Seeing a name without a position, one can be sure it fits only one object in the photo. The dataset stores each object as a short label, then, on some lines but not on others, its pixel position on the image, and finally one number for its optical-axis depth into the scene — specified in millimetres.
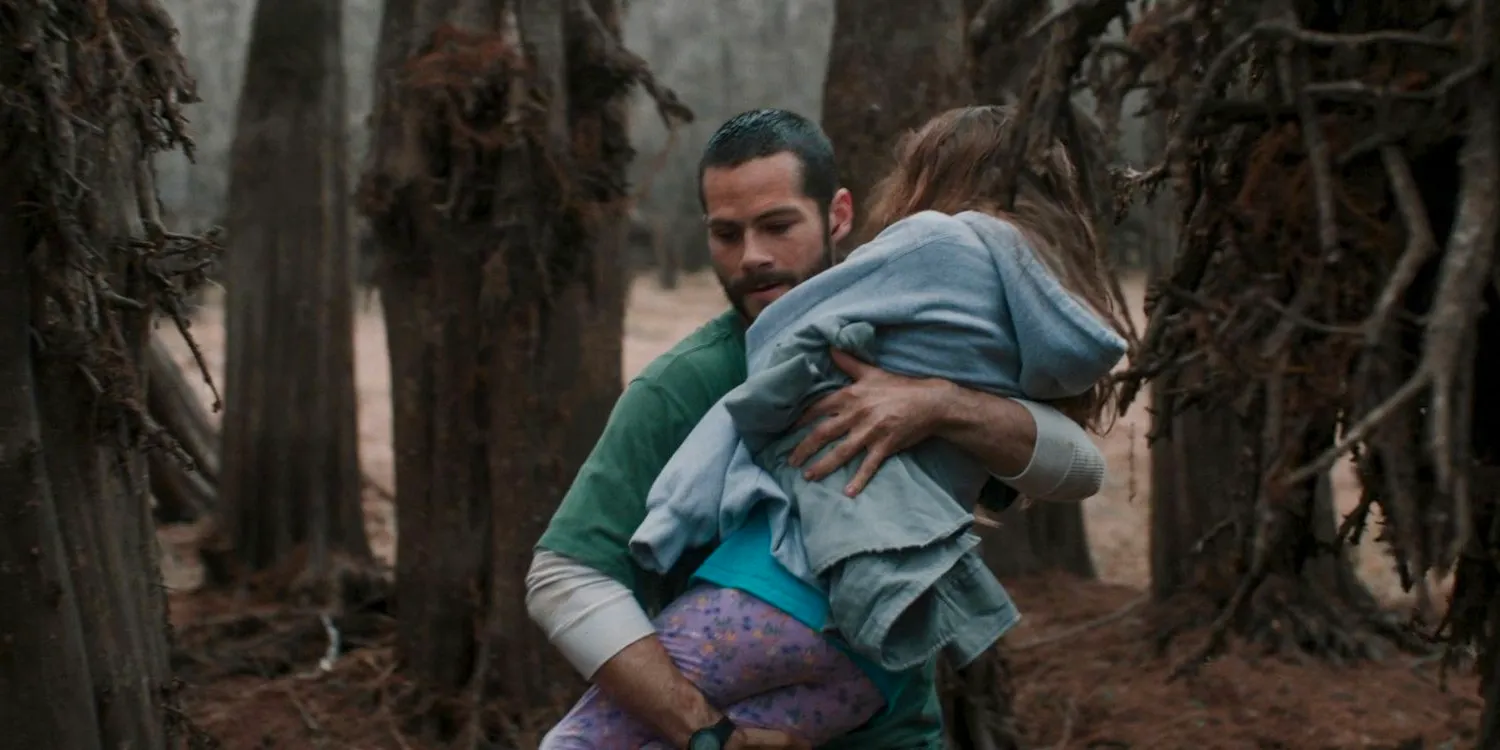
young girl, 2486
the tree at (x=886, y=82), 6582
